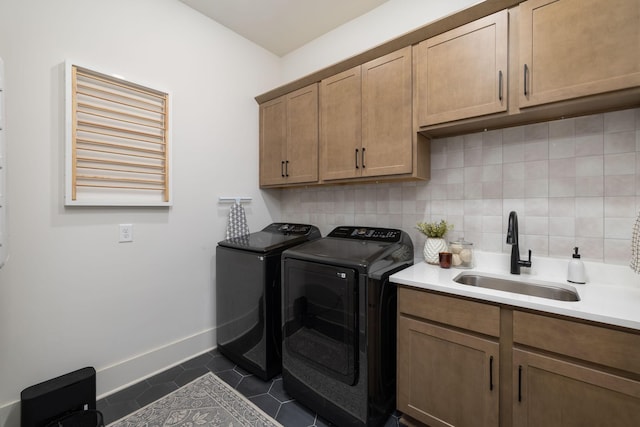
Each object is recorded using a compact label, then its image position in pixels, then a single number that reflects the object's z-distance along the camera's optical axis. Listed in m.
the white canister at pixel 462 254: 1.80
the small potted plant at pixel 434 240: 1.89
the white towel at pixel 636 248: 1.18
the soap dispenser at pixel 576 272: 1.46
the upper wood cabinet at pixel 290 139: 2.32
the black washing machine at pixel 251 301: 2.02
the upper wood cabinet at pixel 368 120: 1.82
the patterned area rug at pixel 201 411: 1.62
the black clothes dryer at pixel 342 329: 1.52
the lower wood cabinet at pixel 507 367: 1.04
